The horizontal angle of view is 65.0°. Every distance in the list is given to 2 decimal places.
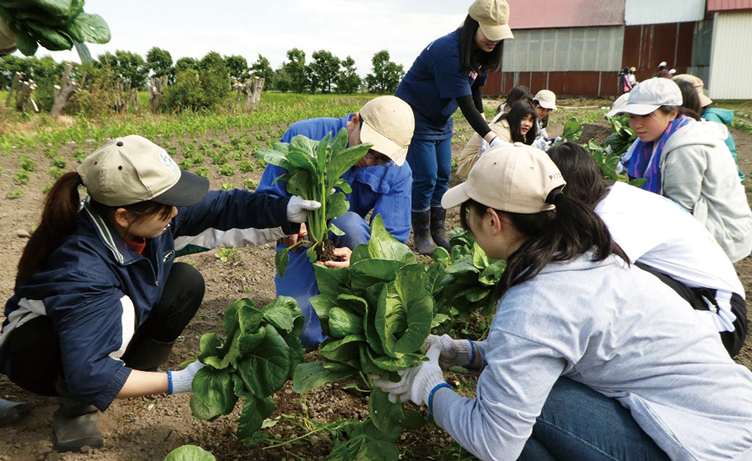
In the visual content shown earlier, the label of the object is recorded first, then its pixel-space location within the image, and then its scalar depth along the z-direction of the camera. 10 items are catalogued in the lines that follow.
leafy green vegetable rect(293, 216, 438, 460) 1.66
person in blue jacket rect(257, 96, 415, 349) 2.52
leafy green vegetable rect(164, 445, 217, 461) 1.57
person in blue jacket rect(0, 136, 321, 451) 1.73
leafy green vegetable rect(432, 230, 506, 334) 2.08
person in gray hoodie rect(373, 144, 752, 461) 1.44
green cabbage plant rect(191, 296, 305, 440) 1.77
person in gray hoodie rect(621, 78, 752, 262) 2.96
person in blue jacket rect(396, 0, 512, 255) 3.66
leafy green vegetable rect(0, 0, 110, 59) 1.29
